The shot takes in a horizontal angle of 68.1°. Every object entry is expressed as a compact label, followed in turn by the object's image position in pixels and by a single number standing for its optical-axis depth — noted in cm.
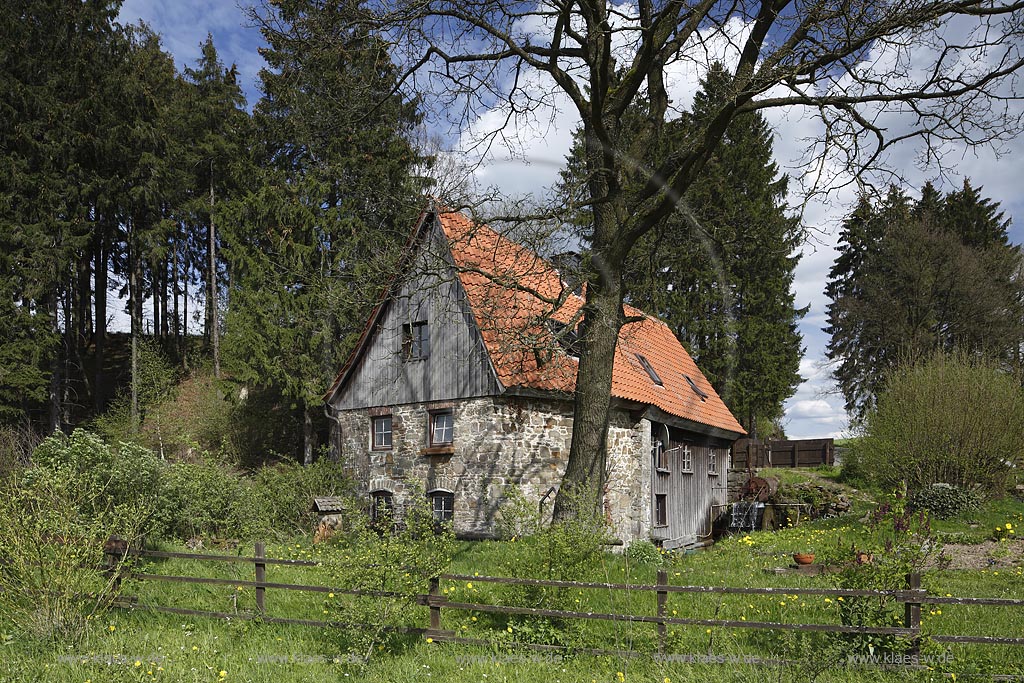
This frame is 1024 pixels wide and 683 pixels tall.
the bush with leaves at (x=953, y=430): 1842
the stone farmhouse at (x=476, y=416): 1606
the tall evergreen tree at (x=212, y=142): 3153
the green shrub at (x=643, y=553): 1324
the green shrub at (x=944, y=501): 1770
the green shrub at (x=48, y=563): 788
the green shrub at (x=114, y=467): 1234
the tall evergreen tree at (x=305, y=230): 2388
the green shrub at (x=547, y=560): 810
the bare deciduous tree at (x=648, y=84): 1003
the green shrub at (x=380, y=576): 757
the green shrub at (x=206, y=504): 1352
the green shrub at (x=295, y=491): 1703
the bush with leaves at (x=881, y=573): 704
